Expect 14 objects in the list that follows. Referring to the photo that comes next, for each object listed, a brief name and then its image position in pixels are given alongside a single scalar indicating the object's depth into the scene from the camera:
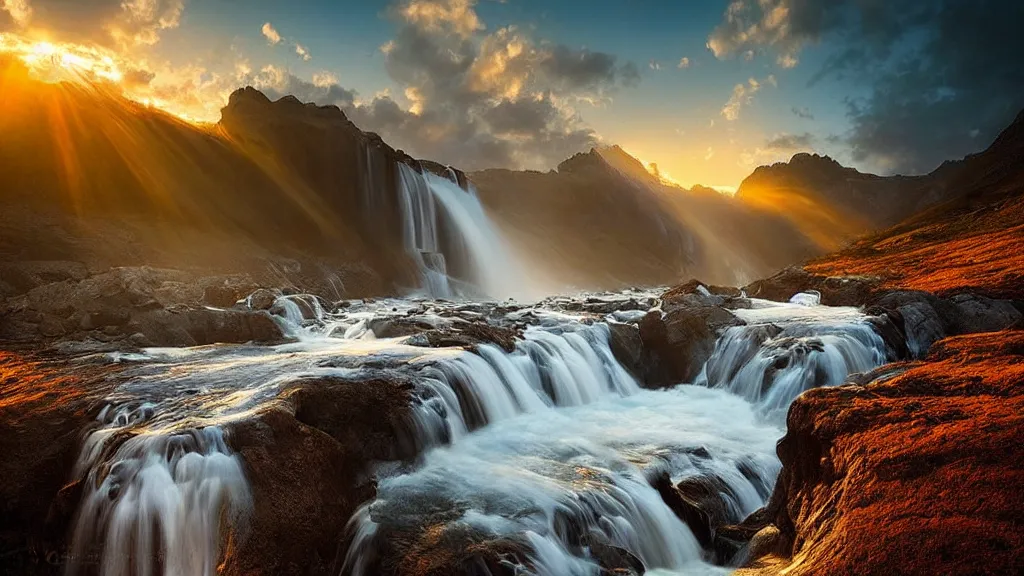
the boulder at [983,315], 15.69
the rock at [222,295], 23.58
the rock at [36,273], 22.89
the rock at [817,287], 24.02
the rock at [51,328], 16.34
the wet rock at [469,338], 15.52
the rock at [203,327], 17.02
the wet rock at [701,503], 8.32
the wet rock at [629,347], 18.67
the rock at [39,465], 6.96
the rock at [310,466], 6.65
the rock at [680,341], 18.34
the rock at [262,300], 22.16
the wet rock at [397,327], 18.69
